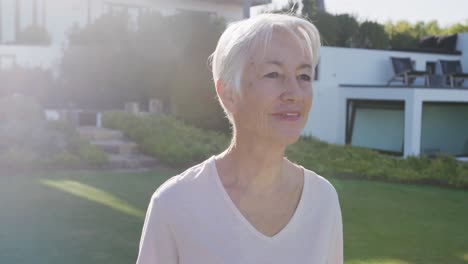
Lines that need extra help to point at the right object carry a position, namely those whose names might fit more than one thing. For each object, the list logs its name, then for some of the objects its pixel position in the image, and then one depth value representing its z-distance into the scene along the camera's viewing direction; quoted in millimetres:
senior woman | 1682
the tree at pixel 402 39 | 23672
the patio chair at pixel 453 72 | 21109
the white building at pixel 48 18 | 18766
